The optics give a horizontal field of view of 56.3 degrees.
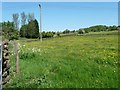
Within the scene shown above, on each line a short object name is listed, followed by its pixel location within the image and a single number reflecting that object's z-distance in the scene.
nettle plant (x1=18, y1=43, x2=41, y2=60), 3.98
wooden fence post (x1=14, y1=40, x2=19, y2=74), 3.29
